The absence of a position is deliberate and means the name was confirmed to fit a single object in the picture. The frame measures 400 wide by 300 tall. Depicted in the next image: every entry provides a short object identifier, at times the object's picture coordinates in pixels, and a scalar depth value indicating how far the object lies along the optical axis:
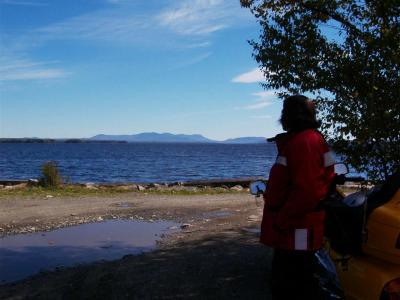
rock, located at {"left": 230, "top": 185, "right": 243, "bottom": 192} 20.84
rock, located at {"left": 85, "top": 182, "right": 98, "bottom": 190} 20.84
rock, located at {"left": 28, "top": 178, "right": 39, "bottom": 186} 21.37
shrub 20.48
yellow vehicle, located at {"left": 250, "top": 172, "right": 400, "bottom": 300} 2.93
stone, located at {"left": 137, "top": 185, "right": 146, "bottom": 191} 20.91
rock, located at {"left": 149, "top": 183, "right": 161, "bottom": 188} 22.83
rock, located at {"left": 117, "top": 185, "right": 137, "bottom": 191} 20.34
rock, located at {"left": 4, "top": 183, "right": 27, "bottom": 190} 20.37
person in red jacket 3.55
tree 5.61
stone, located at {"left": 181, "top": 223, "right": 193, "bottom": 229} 11.15
